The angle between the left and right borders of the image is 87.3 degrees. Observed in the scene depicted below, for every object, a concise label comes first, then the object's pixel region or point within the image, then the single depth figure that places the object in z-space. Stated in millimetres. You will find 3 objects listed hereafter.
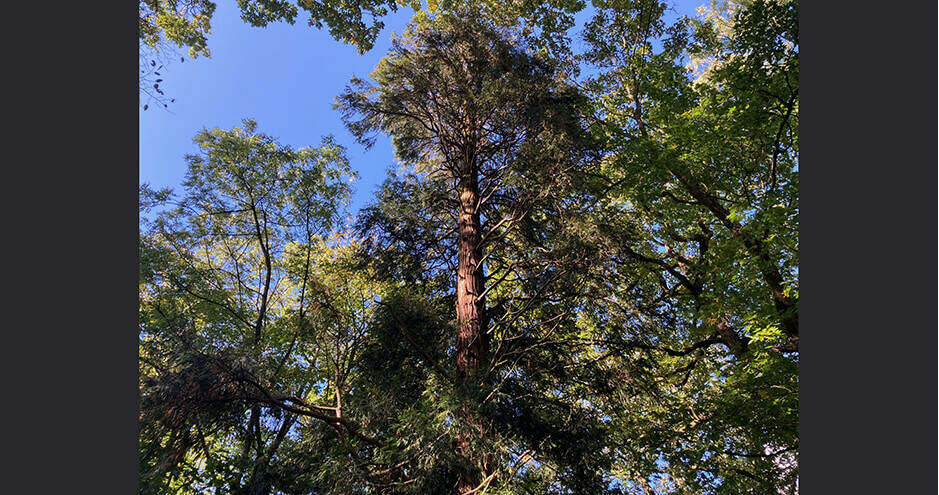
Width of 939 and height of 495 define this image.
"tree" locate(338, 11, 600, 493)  5656
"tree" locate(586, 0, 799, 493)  5367
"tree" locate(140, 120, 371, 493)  4281
